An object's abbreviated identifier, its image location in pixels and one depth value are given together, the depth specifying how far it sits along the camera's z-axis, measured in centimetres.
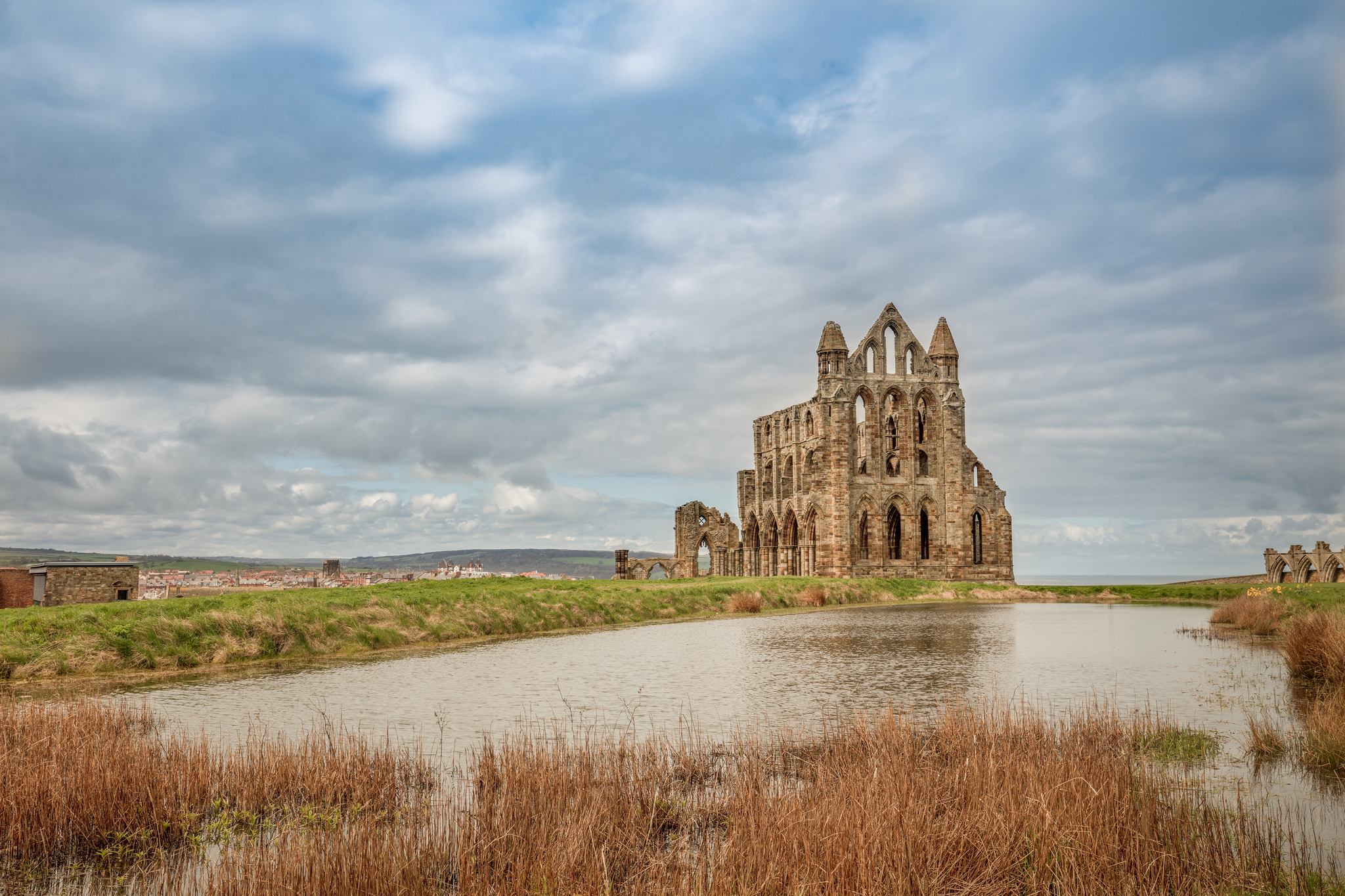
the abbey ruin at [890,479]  6644
